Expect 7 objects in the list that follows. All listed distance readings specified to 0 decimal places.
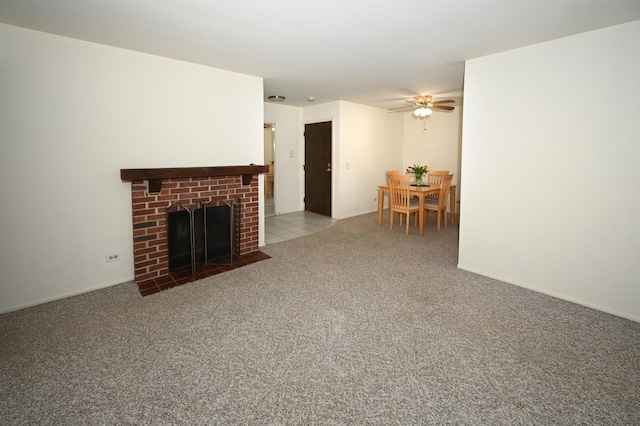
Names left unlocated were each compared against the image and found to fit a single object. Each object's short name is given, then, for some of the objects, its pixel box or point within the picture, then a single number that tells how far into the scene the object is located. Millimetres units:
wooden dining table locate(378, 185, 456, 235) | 5004
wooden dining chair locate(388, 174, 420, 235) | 5098
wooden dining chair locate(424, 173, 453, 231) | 5277
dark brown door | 6305
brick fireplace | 3127
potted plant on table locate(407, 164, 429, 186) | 5500
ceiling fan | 5154
